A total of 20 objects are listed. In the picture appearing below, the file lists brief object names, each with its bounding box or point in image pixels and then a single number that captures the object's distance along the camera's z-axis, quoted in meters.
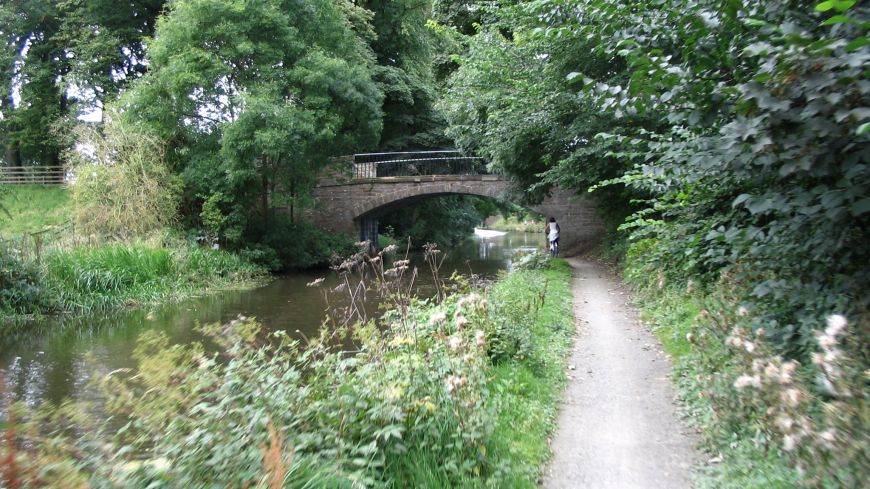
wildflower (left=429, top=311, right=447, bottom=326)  4.37
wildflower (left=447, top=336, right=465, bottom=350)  4.09
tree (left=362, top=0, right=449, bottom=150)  28.09
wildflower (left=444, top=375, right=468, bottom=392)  3.67
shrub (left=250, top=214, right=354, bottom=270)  22.47
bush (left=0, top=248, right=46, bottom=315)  12.81
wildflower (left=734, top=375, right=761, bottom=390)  3.22
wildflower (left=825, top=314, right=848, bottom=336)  2.84
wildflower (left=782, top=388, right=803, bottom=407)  2.76
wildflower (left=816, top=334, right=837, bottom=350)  2.80
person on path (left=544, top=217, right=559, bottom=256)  19.98
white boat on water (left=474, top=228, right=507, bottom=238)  63.28
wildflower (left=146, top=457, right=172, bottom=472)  2.52
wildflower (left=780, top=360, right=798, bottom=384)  2.90
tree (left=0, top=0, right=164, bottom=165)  25.59
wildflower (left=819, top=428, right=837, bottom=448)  2.64
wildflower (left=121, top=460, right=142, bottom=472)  2.49
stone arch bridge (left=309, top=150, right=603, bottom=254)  24.56
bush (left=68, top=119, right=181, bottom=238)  18.38
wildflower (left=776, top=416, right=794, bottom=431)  2.87
